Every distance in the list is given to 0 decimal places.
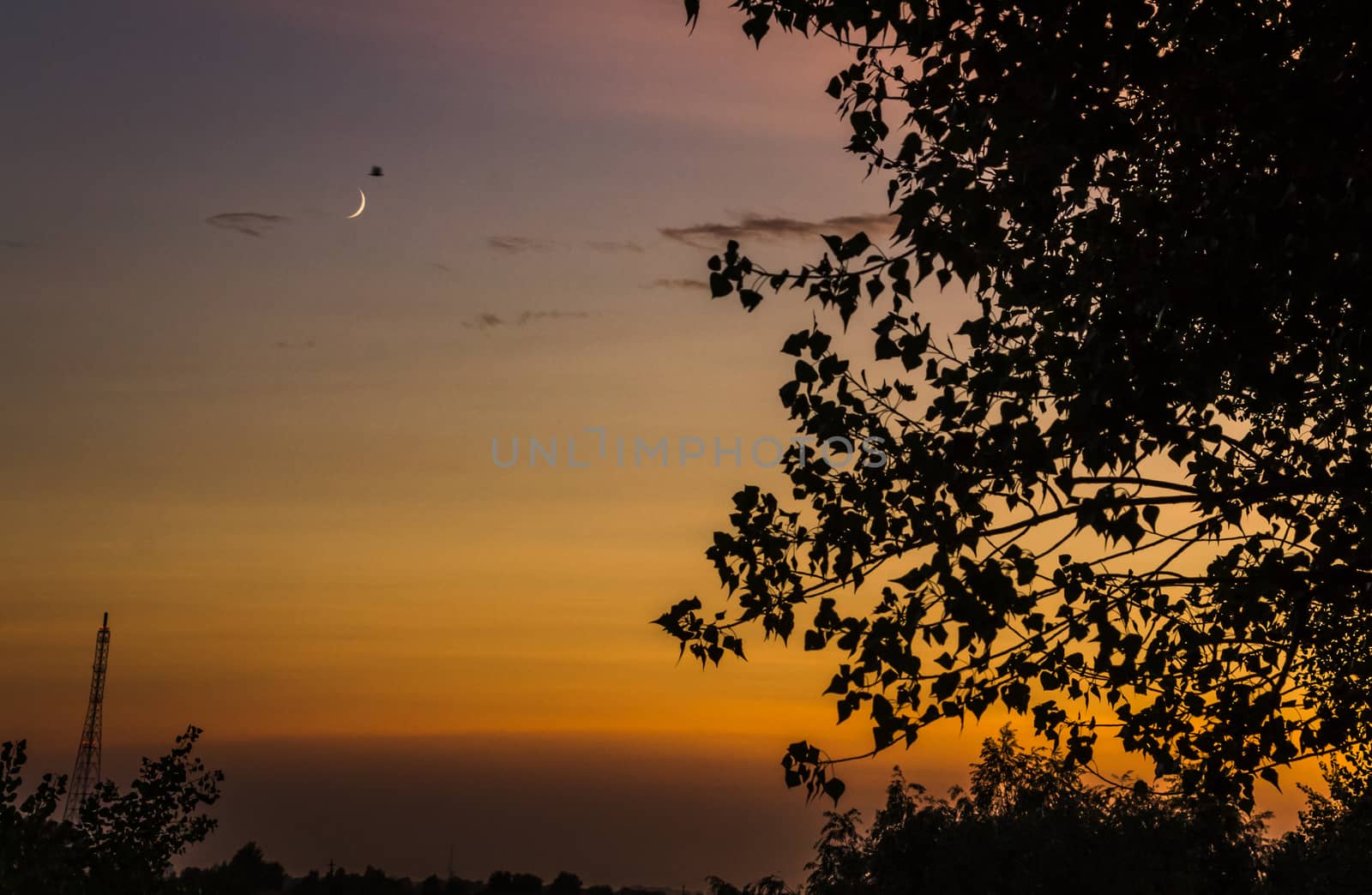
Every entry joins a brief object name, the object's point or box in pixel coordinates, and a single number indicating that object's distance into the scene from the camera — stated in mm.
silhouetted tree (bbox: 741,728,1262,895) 34344
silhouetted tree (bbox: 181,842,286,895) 30812
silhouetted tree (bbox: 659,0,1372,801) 8461
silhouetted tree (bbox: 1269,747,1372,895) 24205
